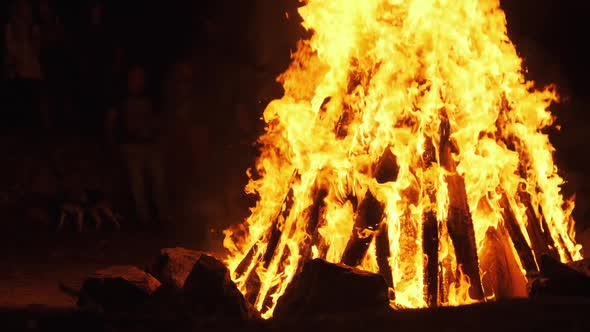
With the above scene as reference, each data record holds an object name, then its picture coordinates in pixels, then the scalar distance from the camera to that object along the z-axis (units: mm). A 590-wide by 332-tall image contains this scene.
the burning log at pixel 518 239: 5566
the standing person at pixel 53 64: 10438
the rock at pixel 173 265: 5832
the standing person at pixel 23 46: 10156
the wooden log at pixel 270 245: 5660
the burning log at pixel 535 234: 5902
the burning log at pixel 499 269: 5609
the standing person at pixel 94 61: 10594
